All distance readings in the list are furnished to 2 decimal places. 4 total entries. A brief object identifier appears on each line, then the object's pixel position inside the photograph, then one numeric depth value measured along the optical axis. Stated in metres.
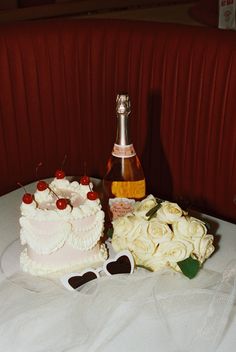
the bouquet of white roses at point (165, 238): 1.04
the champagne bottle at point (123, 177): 1.22
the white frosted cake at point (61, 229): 1.05
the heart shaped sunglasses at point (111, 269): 1.06
